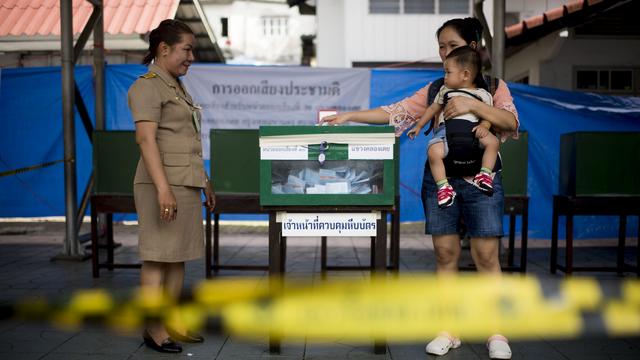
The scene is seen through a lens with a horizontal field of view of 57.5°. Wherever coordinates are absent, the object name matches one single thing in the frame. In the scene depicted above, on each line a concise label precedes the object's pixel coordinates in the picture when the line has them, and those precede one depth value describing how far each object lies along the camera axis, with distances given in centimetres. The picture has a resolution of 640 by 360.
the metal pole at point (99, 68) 786
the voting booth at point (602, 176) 597
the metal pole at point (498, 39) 752
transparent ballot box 366
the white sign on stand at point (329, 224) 376
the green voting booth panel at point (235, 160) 597
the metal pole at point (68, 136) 716
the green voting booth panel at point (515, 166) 604
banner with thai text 884
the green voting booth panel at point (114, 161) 608
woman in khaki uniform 355
